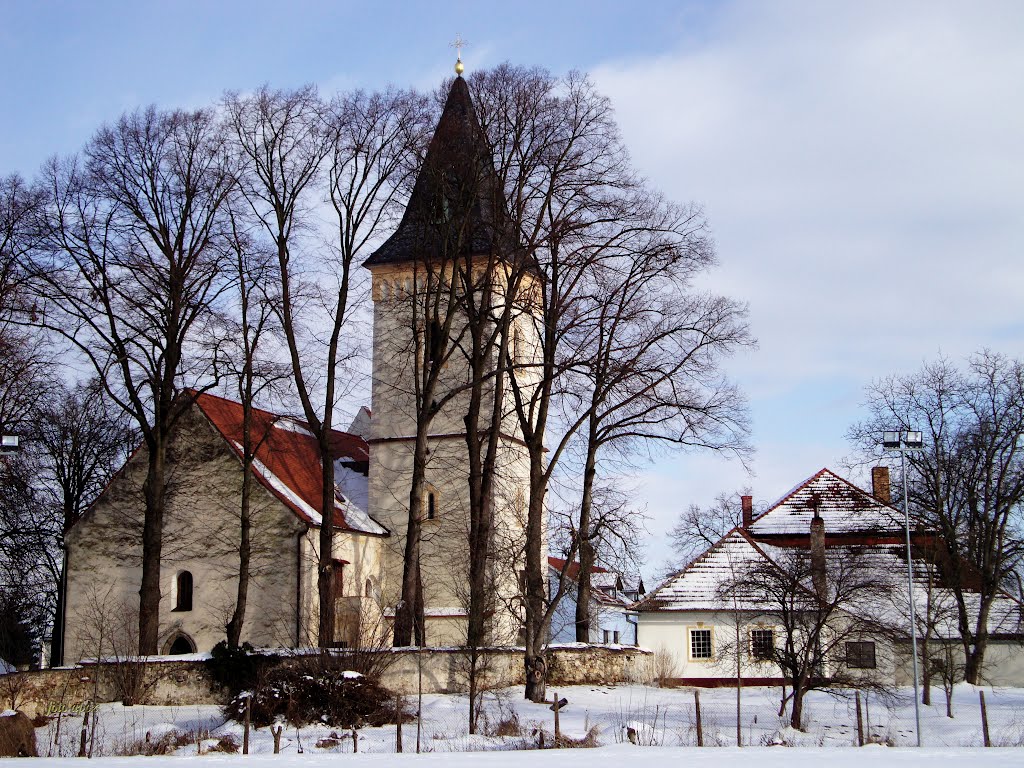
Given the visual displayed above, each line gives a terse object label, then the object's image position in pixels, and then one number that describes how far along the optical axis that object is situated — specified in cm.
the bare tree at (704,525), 5778
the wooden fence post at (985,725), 2200
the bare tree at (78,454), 4478
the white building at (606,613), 3449
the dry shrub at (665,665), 3772
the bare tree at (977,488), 3625
